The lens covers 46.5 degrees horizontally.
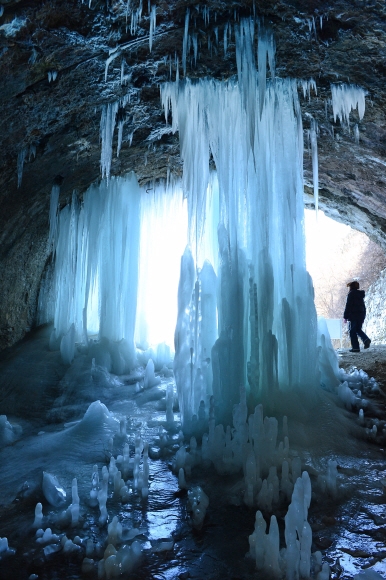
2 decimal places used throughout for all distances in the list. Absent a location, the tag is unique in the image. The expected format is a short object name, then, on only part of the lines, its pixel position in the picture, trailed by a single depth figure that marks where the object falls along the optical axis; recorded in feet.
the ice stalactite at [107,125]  20.15
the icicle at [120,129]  21.56
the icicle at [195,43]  16.22
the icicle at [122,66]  17.16
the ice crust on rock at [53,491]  12.85
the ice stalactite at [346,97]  19.16
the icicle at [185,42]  15.11
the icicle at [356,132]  22.04
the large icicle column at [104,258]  29.37
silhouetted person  34.09
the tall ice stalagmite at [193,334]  18.94
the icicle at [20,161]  20.61
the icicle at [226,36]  15.96
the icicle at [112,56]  16.38
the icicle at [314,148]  22.92
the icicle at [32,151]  20.77
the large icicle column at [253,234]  18.38
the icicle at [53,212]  26.43
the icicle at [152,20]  14.60
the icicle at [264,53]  16.25
